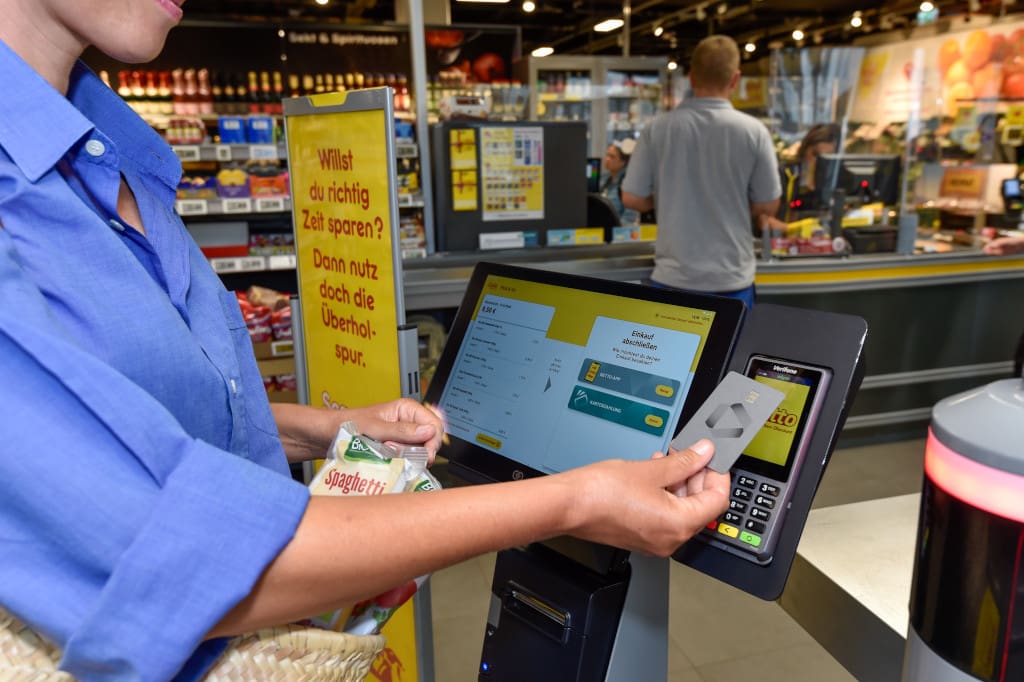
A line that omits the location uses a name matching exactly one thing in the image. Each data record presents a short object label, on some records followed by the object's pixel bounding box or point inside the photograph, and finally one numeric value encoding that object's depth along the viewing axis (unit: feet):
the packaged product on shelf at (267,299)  10.93
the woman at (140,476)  1.71
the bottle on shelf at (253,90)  17.56
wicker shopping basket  1.90
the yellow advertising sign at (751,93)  20.22
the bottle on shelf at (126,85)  15.89
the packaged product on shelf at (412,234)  11.46
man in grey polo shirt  11.03
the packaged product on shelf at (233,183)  11.80
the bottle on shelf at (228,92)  17.06
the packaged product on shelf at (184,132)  12.39
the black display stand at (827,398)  2.82
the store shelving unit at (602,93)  22.07
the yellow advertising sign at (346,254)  5.60
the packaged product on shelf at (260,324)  10.50
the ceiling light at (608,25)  36.83
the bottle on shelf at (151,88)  16.03
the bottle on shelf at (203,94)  16.15
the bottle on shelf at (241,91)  17.37
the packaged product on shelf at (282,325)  10.62
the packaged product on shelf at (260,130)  11.93
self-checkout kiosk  2.89
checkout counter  12.98
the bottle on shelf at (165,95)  15.88
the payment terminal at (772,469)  2.86
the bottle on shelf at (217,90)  17.02
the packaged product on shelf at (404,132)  12.07
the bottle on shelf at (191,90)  16.27
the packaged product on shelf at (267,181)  11.95
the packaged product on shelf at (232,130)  11.89
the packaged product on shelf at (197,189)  11.80
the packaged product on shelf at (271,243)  12.44
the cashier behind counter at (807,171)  14.35
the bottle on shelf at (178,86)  16.22
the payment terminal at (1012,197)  15.19
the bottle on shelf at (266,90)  17.78
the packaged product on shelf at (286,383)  10.59
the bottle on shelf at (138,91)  15.98
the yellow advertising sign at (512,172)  10.64
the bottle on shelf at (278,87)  18.06
